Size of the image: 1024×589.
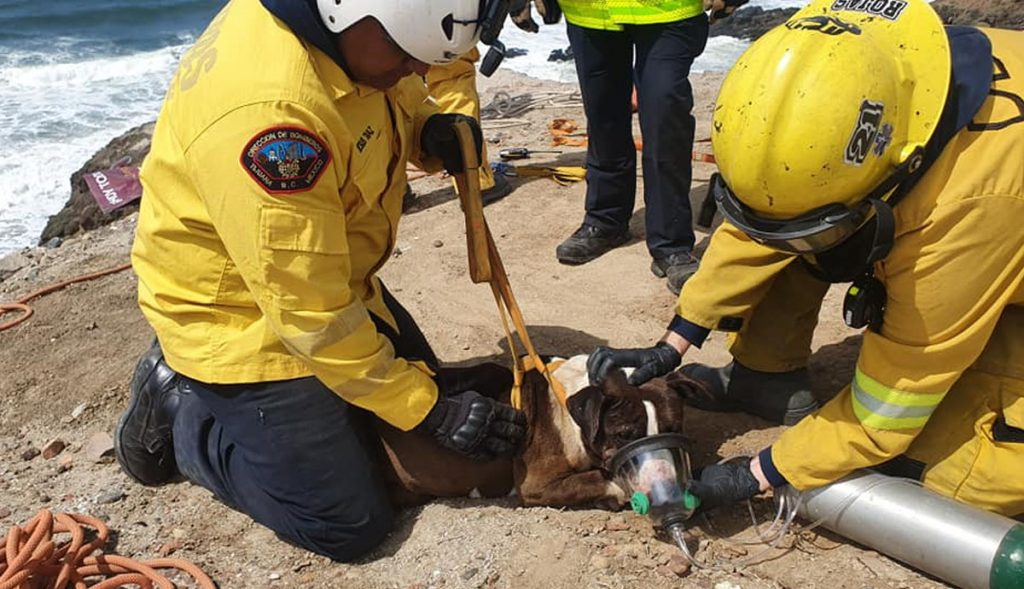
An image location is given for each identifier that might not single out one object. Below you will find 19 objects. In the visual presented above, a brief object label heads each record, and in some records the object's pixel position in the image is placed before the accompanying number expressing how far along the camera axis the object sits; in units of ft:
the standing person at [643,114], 13.55
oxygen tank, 7.62
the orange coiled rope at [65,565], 8.77
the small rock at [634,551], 8.66
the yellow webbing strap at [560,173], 18.90
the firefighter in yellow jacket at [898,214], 6.46
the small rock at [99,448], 11.21
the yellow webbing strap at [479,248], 9.86
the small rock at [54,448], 11.40
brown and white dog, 8.99
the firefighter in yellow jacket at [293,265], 7.44
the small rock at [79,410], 12.26
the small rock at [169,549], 9.44
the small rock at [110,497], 10.37
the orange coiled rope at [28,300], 14.91
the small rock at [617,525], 9.14
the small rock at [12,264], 19.92
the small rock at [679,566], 8.37
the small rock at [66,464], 11.12
